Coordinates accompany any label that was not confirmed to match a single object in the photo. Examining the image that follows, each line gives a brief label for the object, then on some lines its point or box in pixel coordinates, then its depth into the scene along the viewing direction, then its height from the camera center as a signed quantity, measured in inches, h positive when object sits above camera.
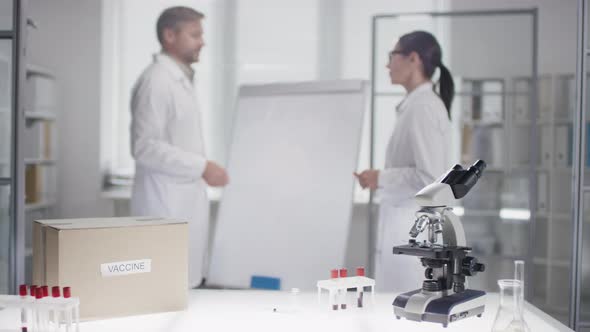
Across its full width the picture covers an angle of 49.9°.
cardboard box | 65.8 -11.9
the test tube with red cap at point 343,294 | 71.5 -15.7
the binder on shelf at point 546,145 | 161.5 +3.4
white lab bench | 65.1 -17.8
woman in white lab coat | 122.0 -2.0
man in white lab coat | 140.9 -0.3
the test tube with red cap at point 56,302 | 59.1 -14.0
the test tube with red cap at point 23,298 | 61.0 -14.2
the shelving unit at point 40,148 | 163.6 +0.7
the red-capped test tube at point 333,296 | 70.8 -15.9
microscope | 62.2 -10.5
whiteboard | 128.6 -6.9
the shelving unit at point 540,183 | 155.3 -6.2
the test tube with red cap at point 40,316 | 59.2 -15.5
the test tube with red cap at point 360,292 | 72.7 -15.8
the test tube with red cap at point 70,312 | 59.6 -15.3
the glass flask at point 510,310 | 58.6 -14.1
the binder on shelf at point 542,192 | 163.0 -8.7
